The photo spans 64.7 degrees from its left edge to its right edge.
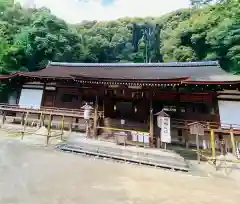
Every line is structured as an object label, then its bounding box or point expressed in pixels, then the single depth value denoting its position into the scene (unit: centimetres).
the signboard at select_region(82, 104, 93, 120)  1022
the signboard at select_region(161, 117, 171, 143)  850
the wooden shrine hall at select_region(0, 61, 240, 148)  1018
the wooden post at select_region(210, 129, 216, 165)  742
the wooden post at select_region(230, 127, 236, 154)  821
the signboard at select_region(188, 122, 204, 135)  809
